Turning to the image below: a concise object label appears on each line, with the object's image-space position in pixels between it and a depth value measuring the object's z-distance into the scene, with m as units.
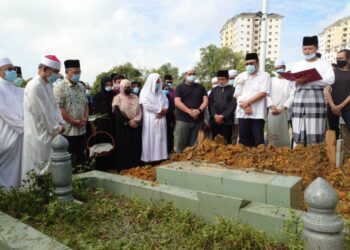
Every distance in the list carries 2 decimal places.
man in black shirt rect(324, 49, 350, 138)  5.61
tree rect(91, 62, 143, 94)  28.21
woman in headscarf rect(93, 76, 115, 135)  6.41
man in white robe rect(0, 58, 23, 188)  4.30
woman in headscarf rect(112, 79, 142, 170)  5.84
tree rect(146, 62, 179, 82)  49.67
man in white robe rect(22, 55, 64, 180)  4.15
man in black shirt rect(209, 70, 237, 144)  6.38
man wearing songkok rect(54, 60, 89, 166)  5.15
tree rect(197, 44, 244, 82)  66.81
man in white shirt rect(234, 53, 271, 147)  5.42
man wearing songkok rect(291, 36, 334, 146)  4.77
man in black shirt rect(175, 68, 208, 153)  6.05
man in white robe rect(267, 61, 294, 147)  6.75
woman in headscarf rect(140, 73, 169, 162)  5.91
